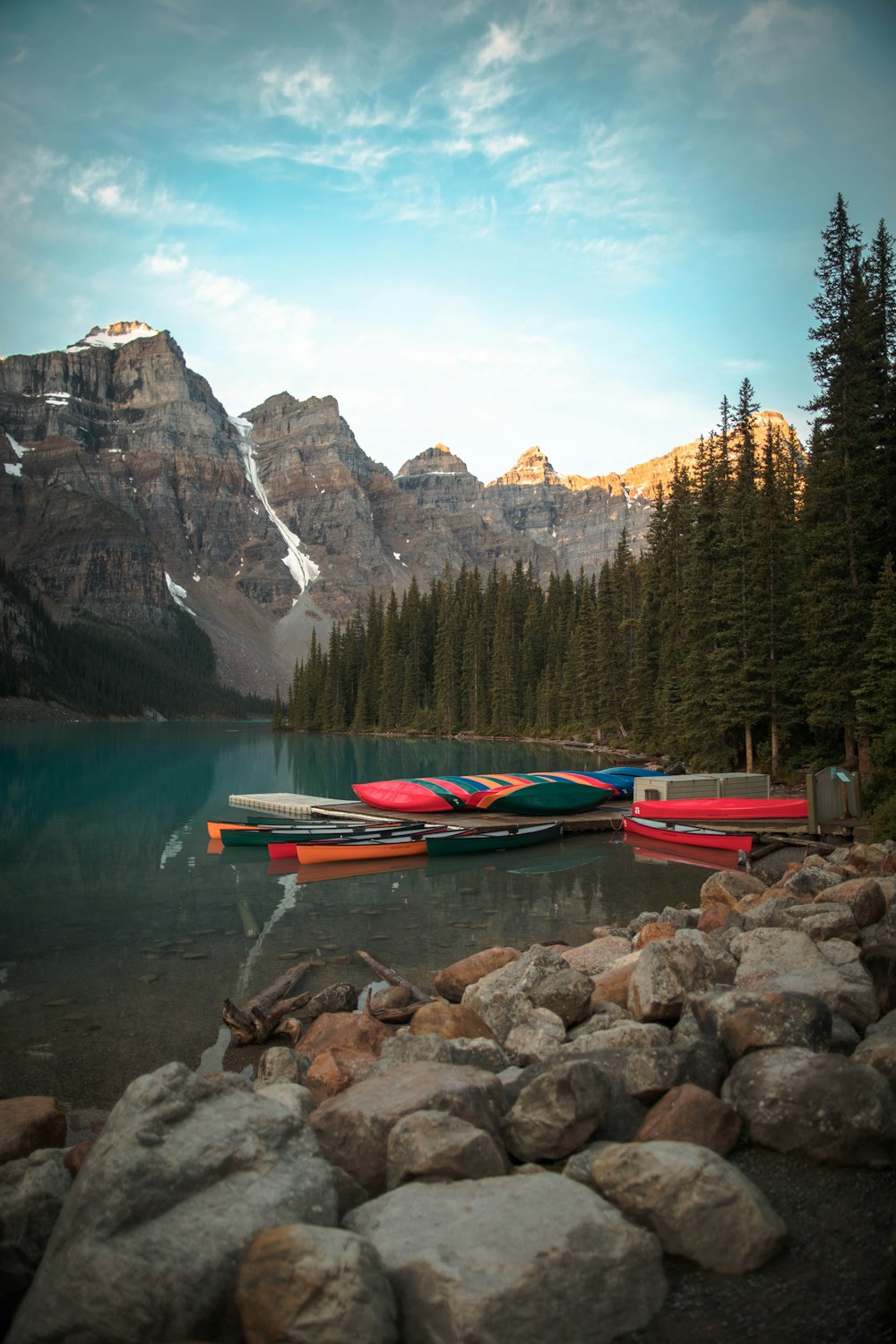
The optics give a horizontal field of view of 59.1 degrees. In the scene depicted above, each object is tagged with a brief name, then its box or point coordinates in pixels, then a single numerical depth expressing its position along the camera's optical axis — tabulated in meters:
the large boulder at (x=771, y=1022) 6.62
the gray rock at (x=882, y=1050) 6.39
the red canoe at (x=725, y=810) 25.34
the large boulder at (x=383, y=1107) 5.59
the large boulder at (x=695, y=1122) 5.83
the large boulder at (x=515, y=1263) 3.98
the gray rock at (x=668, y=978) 8.64
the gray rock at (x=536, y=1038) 8.34
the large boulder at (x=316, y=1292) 3.83
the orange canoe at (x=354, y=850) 24.00
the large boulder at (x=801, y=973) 7.81
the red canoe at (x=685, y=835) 24.73
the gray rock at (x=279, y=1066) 8.77
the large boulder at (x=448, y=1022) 9.21
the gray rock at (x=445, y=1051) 7.38
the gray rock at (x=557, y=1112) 5.75
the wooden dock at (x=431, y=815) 28.45
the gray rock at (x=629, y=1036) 7.52
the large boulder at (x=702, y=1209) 4.78
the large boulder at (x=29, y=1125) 6.78
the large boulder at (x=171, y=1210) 4.05
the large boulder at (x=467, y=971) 12.11
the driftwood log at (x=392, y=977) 11.86
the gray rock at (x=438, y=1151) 5.21
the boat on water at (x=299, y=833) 25.20
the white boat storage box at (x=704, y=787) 28.25
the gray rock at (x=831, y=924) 10.38
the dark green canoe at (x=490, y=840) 25.25
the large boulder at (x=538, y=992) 9.34
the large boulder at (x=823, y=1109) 5.70
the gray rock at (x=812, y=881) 14.61
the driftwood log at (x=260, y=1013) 10.91
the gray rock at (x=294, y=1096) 6.78
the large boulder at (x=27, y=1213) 4.77
